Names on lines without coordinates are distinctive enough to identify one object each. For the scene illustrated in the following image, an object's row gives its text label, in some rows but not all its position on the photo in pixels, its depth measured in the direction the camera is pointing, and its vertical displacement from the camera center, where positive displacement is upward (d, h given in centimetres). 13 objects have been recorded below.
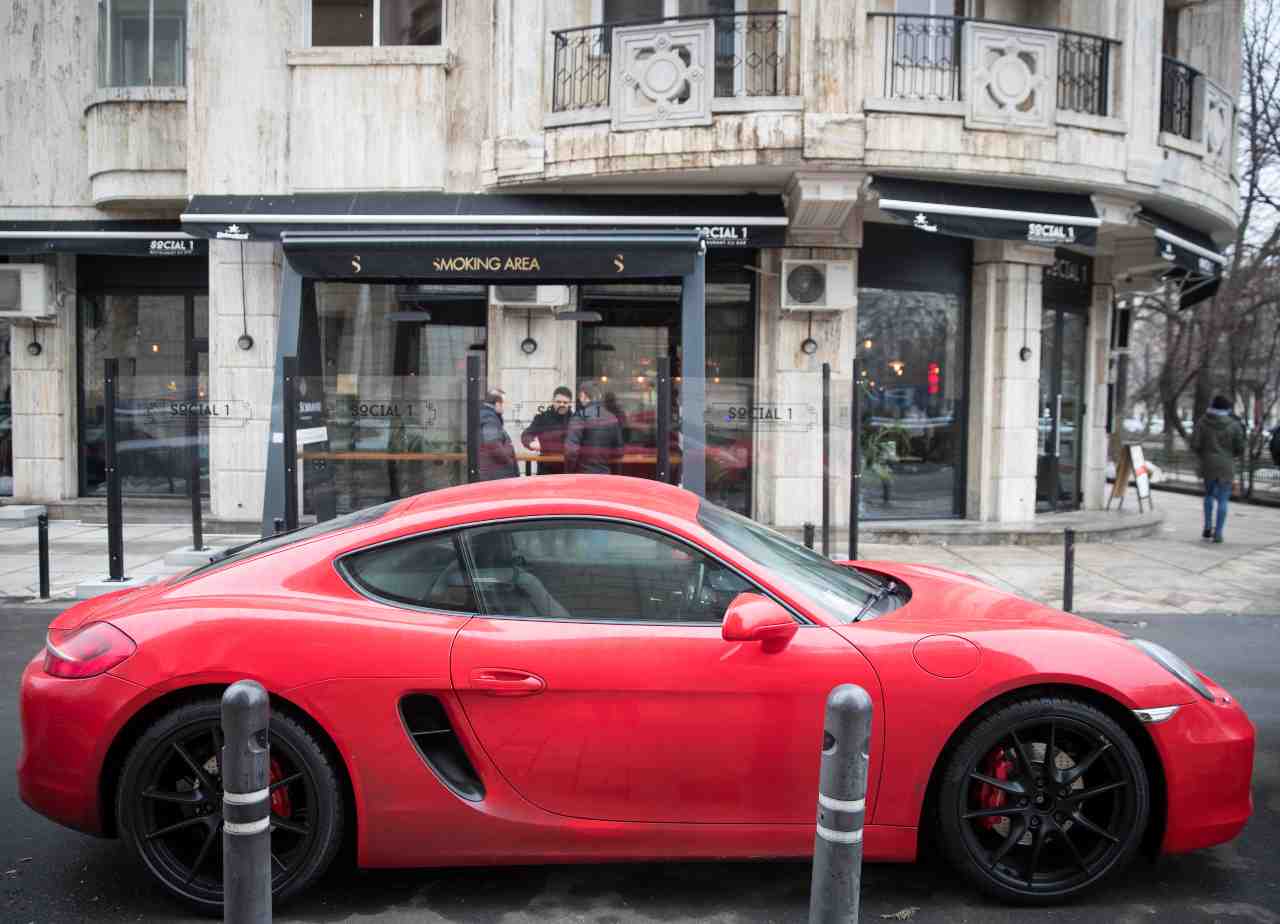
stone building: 1102 +238
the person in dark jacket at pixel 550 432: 1027 -19
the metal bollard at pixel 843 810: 267 -102
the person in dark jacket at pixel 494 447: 994 -34
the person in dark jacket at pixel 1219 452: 1374 -37
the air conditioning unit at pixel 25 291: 1463 +161
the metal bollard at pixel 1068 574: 872 -130
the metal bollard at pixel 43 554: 891 -131
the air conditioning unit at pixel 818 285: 1305 +167
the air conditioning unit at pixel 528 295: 1301 +148
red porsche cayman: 341 -106
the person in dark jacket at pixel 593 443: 1028 -29
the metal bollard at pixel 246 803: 272 -105
